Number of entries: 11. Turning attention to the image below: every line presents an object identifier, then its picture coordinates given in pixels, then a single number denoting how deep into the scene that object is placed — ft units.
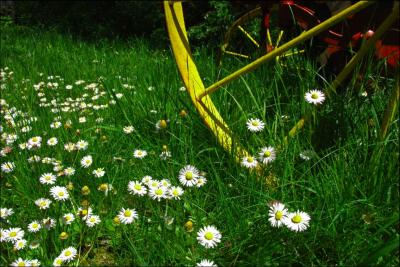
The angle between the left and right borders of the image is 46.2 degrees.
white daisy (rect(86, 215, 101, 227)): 4.69
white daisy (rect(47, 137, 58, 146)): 6.32
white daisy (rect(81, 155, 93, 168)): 5.68
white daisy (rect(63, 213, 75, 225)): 4.66
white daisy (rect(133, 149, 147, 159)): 5.73
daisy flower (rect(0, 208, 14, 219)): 4.73
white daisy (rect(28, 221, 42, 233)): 4.60
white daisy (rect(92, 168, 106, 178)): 5.43
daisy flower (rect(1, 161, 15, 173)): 5.73
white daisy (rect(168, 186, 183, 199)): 4.71
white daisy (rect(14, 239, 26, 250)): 4.40
